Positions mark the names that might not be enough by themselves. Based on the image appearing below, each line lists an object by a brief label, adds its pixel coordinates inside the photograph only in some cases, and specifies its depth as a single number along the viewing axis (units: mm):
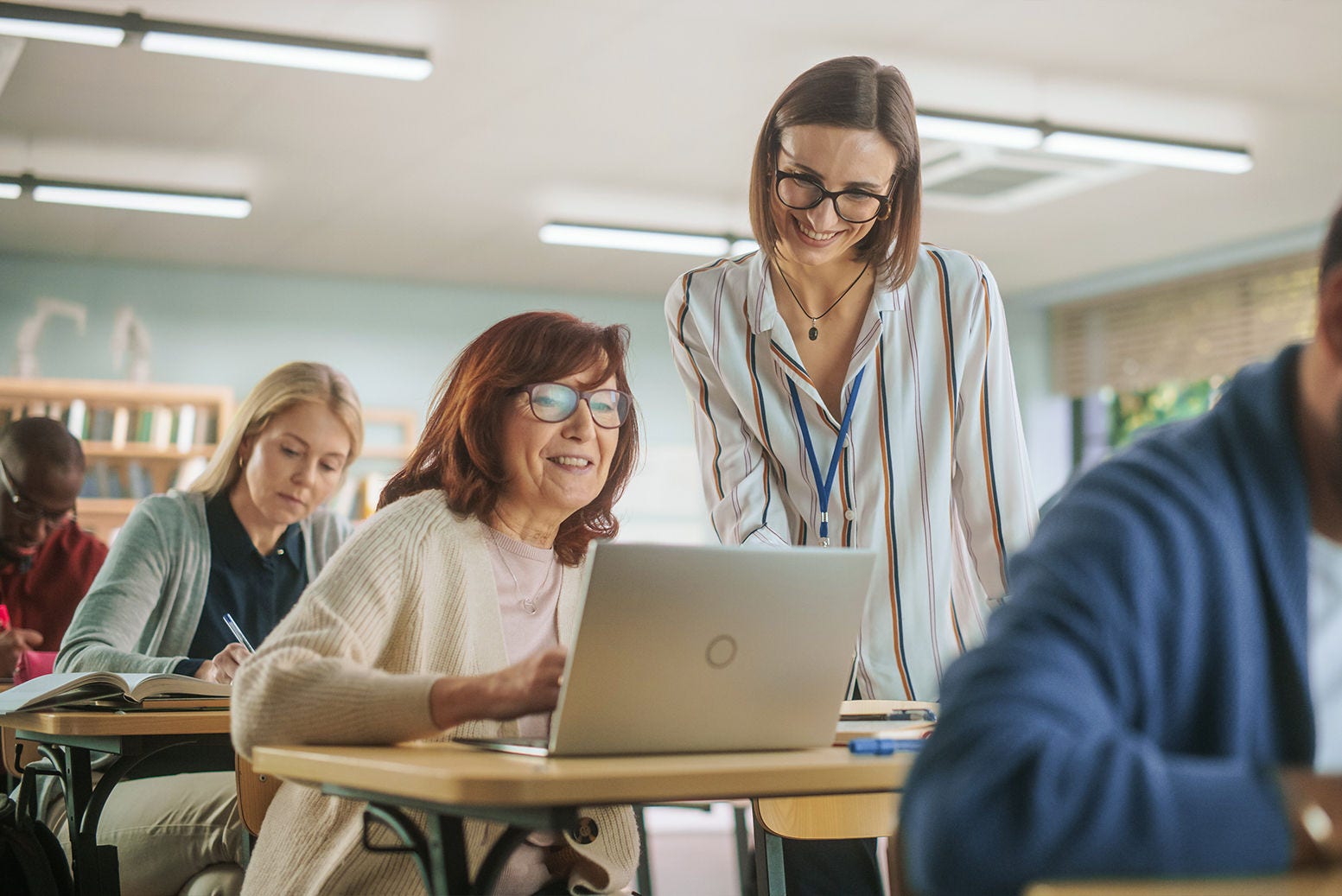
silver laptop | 1188
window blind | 7512
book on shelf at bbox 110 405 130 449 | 8078
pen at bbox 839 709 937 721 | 1562
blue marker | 1272
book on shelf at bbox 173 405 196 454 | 8180
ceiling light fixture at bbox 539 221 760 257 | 7309
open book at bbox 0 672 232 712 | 2053
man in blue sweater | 741
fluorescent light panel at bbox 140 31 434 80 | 4578
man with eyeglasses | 3473
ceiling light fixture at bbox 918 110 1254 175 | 5309
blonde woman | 2727
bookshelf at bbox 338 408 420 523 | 8648
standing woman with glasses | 2033
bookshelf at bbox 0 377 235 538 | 7965
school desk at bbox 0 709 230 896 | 1978
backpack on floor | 2203
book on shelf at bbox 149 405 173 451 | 8164
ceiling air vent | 6047
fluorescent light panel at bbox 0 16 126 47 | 4387
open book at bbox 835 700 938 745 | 1429
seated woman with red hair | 1342
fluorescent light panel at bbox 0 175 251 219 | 6590
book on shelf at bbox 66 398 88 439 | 7922
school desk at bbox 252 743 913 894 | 1033
